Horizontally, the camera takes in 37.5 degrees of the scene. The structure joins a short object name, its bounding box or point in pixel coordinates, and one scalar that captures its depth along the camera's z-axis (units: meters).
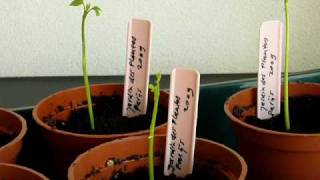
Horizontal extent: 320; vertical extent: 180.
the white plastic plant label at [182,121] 0.60
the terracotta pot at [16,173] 0.56
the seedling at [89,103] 0.73
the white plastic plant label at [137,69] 0.75
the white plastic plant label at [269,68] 0.75
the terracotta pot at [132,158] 0.60
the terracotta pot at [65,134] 0.66
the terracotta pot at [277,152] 0.65
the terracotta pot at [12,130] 0.63
